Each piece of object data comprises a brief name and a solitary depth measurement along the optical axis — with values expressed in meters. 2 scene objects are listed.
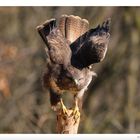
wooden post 10.36
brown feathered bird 10.59
